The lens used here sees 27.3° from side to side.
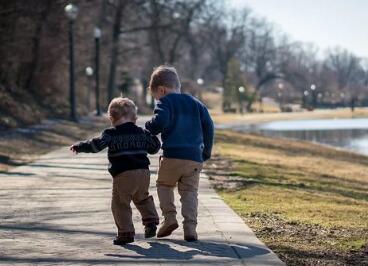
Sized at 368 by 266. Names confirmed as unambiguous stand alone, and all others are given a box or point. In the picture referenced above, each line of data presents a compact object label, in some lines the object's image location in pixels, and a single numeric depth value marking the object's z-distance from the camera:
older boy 6.28
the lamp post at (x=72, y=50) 27.16
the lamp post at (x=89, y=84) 43.04
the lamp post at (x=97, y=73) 36.41
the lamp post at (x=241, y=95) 86.18
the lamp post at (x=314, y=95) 120.93
